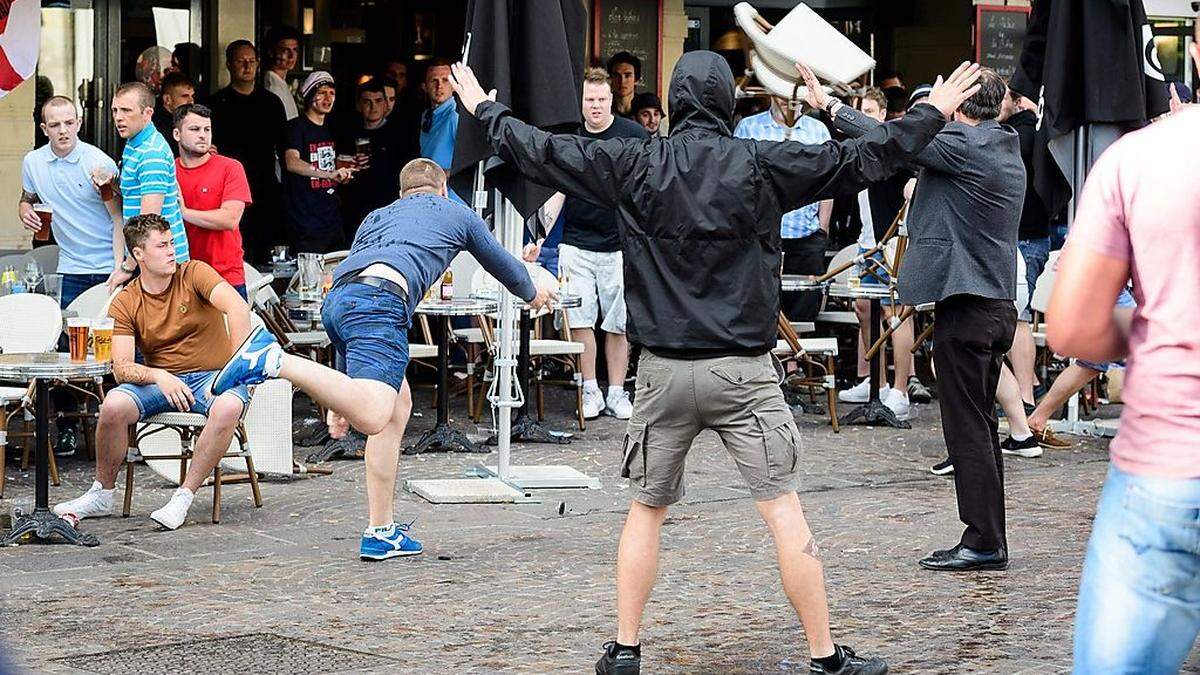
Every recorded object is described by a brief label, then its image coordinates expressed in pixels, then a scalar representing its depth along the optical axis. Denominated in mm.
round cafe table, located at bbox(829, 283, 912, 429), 12109
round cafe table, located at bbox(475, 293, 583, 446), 11344
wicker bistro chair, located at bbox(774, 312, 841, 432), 12031
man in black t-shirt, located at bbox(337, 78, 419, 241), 14328
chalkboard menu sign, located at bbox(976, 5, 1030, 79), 16516
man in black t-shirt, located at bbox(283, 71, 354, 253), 13500
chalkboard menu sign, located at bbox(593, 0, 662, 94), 16500
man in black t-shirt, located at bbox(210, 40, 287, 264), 13562
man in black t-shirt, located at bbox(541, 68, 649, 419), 12070
